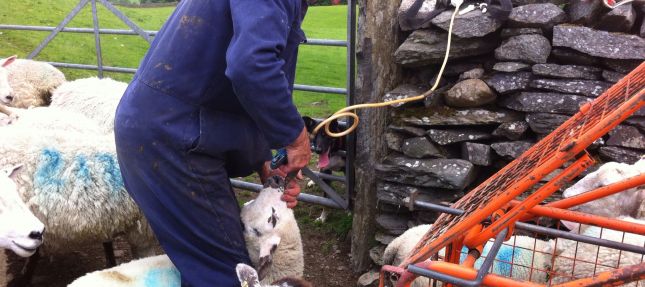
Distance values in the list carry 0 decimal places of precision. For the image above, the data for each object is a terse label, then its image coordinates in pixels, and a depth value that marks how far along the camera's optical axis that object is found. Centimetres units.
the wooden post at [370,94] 391
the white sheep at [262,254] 251
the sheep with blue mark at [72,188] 341
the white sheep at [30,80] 610
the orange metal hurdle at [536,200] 151
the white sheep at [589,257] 269
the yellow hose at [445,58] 274
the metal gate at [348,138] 422
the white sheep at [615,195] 308
